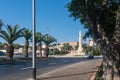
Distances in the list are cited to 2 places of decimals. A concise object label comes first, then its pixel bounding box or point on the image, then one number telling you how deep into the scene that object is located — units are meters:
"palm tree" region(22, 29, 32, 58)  24.92
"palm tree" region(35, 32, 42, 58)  30.45
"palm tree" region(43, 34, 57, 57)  32.05
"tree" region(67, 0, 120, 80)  4.16
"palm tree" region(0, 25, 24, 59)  19.99
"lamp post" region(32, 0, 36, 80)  6.31
